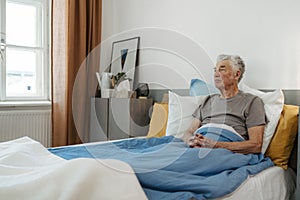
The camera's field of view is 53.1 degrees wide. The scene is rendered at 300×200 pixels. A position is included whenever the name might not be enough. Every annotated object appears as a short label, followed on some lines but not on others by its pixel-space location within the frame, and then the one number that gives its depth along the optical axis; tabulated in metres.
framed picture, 3.18
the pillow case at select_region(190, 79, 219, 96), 2.23
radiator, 2.96
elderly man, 1.65
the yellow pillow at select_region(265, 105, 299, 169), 1.67
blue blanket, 1.14
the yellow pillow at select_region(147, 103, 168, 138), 2.30
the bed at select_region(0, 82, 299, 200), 0.98
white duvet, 0.95
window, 3.17
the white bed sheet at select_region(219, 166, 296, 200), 1.31
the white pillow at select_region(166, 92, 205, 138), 2.07
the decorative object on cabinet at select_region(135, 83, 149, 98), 3.01
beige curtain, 3.15
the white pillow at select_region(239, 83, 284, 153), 1.70
